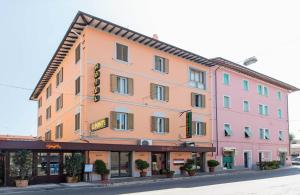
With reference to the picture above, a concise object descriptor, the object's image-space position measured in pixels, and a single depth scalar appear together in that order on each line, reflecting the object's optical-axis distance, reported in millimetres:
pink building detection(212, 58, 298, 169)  22150
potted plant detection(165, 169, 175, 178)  16221
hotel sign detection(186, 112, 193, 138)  18388
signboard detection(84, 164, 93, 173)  14130
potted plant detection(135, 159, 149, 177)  16125
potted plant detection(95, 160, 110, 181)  14493
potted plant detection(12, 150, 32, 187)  12602
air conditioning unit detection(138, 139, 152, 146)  16629
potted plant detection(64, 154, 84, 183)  13920
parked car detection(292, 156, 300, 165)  31632
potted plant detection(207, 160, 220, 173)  19572
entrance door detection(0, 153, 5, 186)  12904
